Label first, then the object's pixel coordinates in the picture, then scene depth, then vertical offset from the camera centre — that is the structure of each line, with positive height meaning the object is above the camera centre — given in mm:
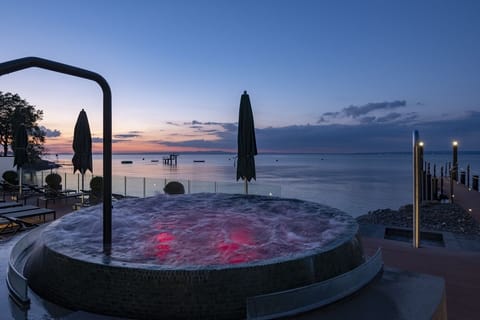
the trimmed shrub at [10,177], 15367 -1177
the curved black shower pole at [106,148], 3225 +70
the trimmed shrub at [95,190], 10273 -1400
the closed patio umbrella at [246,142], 7531 +290
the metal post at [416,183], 6457 -736
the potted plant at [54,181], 13412 -1258
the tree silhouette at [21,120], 29047 +3565
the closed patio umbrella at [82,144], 8586 +304
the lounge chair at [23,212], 7037 -1428
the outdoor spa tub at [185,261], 2574 -1120
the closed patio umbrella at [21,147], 10797 +284
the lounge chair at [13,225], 6488 -1609
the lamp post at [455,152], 21966 -52
